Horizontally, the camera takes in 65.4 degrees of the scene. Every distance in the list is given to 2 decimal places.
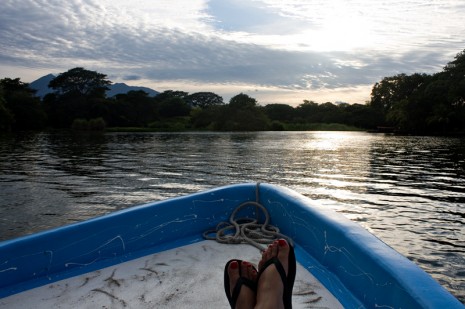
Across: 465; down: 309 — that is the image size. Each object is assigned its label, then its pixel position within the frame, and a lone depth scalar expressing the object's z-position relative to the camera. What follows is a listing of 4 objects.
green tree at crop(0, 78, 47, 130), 55.62
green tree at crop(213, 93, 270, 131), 74.00
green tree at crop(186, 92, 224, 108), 111.19
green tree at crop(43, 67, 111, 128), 67.94
